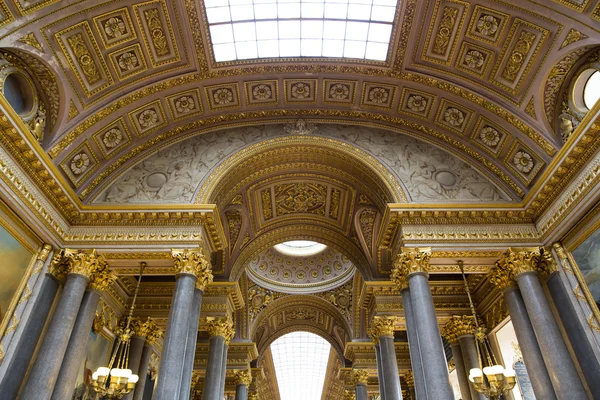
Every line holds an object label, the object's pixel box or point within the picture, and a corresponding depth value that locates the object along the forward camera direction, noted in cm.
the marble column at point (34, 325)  828
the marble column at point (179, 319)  848
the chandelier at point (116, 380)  929
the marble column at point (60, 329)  834
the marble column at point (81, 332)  890
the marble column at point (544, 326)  819
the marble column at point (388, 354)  1286
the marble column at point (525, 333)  870
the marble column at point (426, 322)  831
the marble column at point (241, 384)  1980
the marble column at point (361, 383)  1978
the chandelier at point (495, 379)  903
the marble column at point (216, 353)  1264
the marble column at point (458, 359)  1281
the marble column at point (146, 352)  1321
